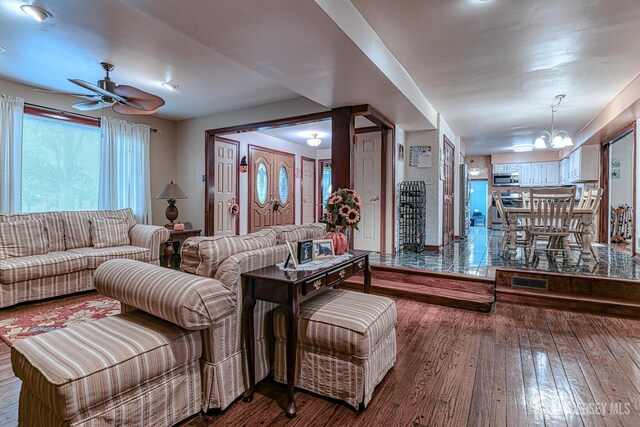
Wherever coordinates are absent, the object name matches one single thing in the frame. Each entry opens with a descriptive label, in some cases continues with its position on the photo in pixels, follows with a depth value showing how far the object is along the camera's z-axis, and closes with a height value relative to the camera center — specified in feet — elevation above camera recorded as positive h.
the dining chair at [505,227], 14.91 -0.71
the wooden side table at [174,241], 16.28 -1.48
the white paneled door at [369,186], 17.54 +1.40
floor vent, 11.74 -2.61
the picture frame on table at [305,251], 6.52 -0.81
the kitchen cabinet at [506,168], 32.40 +4.44
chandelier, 17.12 +3.76
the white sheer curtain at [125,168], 16.01 +2.24
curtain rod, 13.95 +4.55
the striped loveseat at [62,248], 10.77 -1.45
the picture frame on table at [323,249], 6.93 -0.82
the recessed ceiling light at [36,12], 8.25 +5.21
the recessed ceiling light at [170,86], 13.94 +5.50
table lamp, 16.97 +0.78
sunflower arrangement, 7.88 +0.02
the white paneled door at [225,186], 19.88 +1.65
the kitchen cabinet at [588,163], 22.26 +3.37
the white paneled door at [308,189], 27.50 +1.92
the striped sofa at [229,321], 5.54 -2.00
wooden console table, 5.43 -1.45
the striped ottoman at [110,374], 4.05 -2.21
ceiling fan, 10.21 +3.79
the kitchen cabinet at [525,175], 31.76 +3.58
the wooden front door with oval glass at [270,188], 22.71 +1.73
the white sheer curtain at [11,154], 12.76 +2.33
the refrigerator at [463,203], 24.82 +0.65
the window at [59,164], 13.89 +2.17
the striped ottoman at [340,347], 5.59 -2.47
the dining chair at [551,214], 12.93 -0.10
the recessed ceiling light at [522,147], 26.96 +5.52
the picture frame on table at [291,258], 6.25 -0.92
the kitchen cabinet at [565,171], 26.77 +3.52
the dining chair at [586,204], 13.52 +0.35
